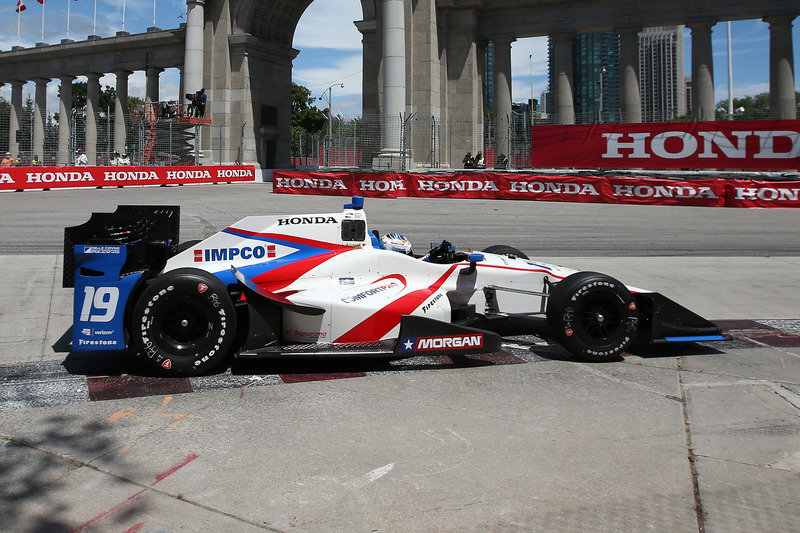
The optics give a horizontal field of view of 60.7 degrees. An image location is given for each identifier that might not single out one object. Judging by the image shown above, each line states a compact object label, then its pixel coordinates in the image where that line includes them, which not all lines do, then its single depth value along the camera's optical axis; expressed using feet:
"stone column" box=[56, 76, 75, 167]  173.06
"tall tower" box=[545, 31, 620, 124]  102.53
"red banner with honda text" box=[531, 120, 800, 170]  90.68
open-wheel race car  18.67
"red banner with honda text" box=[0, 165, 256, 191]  93.66
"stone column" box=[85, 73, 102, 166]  173.98
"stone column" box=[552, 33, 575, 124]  121.49
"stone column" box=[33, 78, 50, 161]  201.98
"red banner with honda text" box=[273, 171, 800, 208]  73.97
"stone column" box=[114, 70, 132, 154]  165.33
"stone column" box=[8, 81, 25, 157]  160.66
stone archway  136.15
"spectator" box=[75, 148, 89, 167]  130.23
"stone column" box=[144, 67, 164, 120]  171.93
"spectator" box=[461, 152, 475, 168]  112.68
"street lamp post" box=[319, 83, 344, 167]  112.83
